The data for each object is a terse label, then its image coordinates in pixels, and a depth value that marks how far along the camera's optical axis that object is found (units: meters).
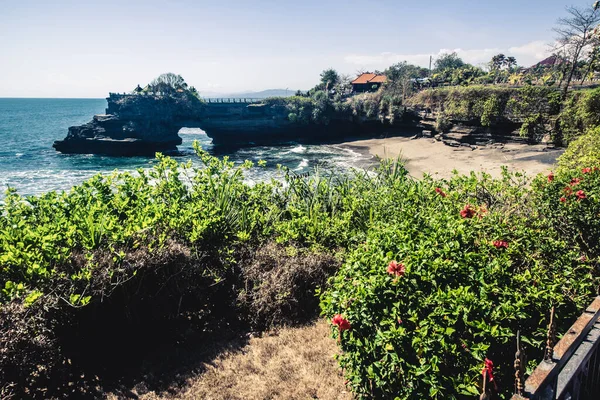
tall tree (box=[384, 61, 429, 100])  47.56
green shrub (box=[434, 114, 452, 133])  38.59
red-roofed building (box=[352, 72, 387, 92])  58.90
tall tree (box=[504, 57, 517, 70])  56.17
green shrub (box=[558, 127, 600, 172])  7.99
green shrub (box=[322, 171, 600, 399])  3.08
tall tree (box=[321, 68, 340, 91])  60.92
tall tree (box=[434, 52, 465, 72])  73.44
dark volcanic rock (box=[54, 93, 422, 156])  44.12
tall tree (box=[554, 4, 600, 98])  32.25
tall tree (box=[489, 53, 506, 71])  55.89
